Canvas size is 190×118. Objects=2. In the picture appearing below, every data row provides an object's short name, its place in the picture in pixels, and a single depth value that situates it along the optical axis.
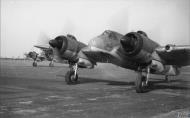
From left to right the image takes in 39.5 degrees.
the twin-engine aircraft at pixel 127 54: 13.78
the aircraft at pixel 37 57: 53.44
